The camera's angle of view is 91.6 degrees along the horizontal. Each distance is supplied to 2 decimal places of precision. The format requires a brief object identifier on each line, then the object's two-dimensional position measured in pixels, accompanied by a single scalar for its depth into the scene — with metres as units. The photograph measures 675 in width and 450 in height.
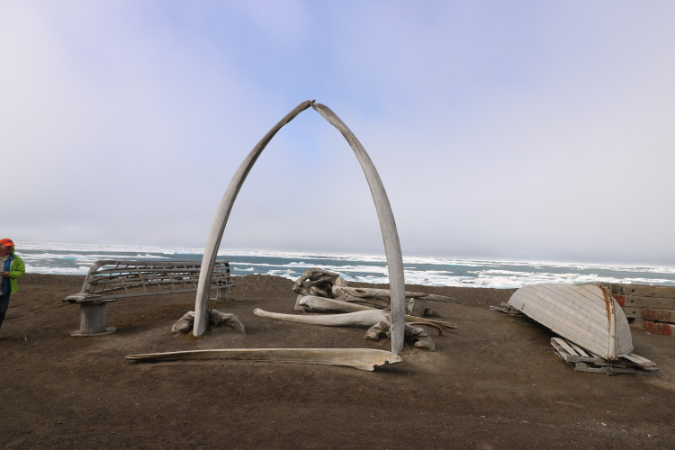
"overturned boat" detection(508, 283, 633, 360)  6.20
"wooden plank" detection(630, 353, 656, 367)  5.85
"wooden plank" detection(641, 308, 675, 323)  9.51
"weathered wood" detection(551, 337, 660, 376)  5.91
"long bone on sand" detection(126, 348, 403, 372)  5.58
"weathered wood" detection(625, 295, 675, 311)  9.59
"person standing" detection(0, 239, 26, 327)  6.98
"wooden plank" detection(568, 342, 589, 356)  6.32
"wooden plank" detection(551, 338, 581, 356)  6.39
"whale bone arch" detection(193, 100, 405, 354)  6.09
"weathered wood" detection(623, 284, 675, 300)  9.61
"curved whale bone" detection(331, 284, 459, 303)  9.40
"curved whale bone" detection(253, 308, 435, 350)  6.68
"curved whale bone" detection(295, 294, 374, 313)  8.87
